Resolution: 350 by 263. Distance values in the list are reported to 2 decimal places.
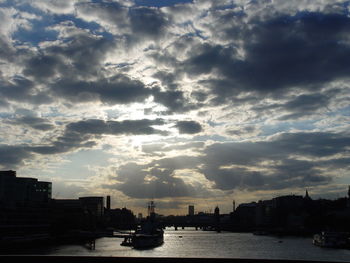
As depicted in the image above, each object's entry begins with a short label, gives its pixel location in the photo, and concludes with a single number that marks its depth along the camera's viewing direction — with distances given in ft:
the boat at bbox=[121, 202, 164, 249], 532.73
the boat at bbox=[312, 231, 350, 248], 538.26
